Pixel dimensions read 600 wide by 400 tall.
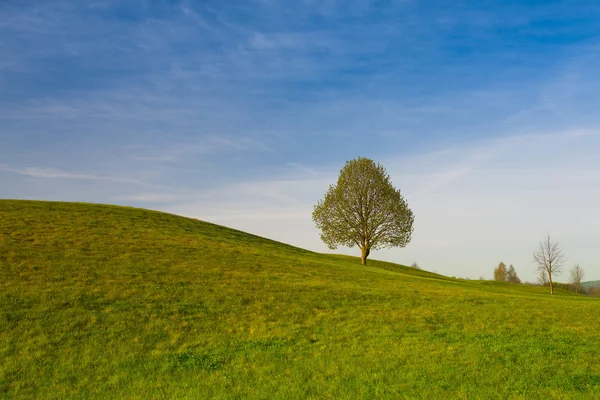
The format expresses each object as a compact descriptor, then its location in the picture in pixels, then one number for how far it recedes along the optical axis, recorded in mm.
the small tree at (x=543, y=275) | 92312
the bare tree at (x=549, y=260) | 84438
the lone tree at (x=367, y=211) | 71000
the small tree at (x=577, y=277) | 119612
